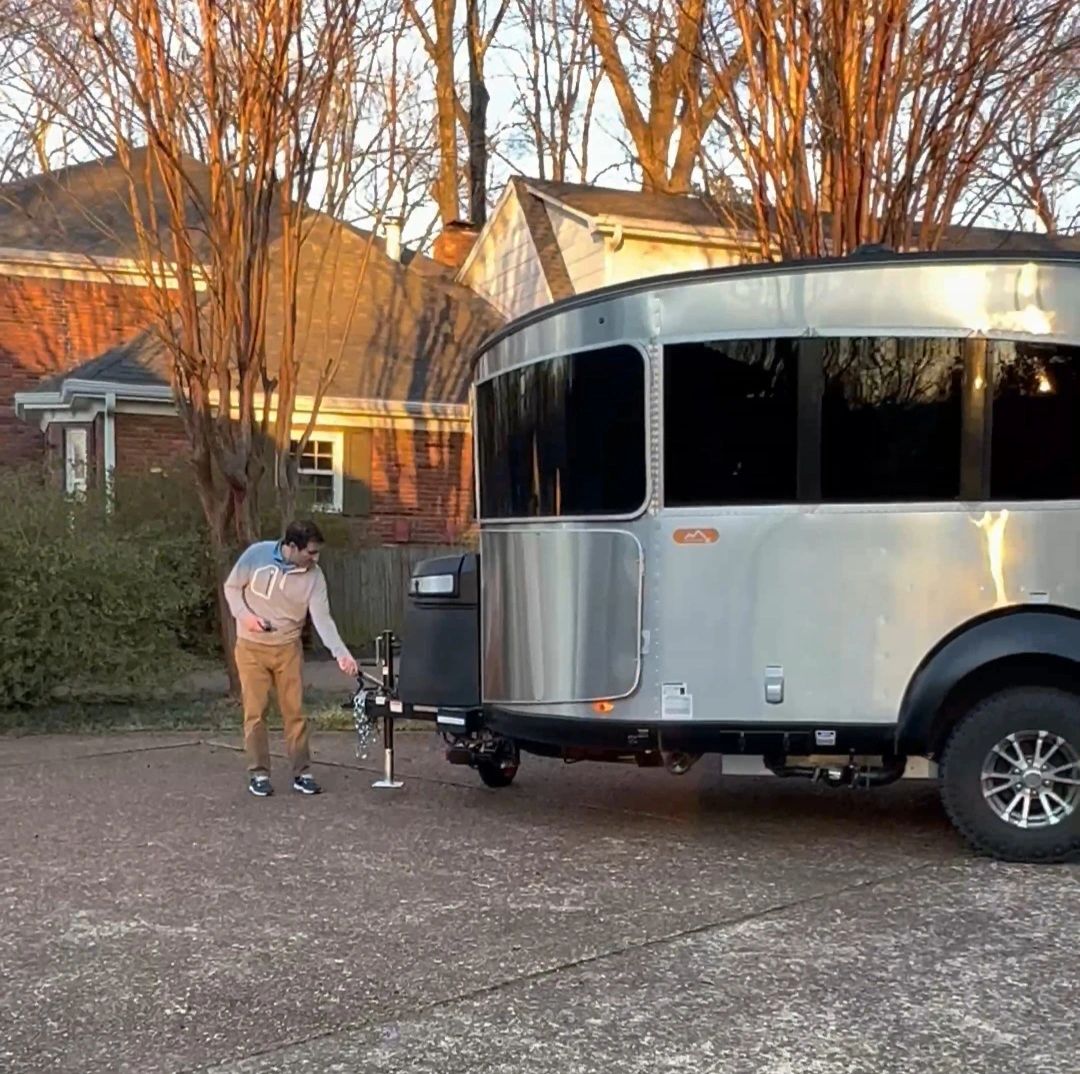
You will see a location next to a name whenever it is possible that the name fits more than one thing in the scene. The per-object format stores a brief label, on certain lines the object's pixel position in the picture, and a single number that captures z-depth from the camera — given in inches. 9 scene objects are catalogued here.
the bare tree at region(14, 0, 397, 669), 413.7
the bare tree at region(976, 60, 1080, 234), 435.8
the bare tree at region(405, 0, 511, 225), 708.7
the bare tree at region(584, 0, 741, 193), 426.6
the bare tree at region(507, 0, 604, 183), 1144.2
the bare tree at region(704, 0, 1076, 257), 385.4
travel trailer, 248.1
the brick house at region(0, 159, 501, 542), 665.6
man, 313.7
